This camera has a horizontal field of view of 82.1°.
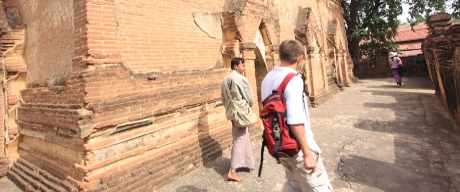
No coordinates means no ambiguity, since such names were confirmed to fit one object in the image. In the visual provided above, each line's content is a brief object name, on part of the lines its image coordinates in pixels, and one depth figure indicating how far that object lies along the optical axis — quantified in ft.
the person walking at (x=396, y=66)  38.91
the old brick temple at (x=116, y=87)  10.87
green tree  61.31
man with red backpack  6.28
